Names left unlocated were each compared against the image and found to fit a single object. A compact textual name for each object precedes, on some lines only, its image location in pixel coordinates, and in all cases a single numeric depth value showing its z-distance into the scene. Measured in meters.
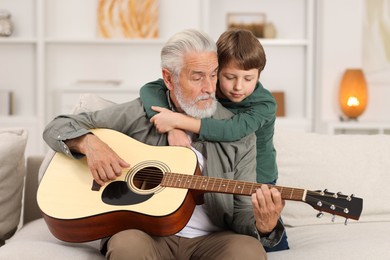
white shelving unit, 5.42
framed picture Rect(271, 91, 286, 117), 5.55
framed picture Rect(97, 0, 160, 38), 5.45
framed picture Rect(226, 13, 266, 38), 5.61
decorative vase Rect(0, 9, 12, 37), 5.34
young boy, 2.37
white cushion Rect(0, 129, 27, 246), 2.66
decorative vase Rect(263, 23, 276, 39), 5.56
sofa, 2.50
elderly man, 2.15
